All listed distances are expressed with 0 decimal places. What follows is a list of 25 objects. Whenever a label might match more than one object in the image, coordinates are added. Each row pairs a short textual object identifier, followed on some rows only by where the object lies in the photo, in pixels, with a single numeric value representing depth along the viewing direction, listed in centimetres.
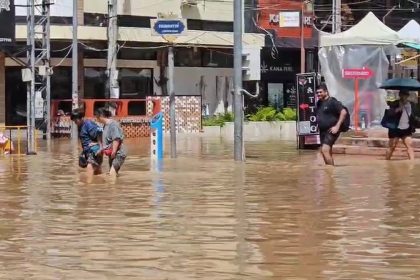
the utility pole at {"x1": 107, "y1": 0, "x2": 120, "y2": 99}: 3903
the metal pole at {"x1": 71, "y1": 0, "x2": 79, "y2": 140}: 3412
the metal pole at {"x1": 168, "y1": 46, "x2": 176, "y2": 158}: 2098
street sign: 2059
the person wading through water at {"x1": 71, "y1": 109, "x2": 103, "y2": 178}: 1603
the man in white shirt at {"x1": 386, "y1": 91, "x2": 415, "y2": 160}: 1900
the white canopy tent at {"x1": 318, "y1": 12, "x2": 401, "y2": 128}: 2647
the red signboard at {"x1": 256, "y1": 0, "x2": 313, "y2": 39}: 4653
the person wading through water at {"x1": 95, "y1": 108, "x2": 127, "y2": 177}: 1559
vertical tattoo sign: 2394
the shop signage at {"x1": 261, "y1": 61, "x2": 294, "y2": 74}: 4812
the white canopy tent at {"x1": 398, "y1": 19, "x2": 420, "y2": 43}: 2495
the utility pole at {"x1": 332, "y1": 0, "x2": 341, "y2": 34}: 4391
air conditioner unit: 4360
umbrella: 2038
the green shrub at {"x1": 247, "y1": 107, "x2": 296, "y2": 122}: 3944
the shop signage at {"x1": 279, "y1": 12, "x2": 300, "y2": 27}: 4412
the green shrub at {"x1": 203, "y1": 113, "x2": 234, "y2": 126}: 3911
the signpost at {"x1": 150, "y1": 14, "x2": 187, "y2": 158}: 2061
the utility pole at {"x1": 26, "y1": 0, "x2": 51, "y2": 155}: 2434
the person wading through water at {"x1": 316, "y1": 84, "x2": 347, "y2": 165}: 1728
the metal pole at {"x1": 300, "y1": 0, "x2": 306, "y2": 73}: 4494
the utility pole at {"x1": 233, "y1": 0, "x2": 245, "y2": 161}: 1981
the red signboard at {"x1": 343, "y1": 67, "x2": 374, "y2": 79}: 2588
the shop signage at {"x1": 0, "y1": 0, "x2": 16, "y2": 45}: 2950
